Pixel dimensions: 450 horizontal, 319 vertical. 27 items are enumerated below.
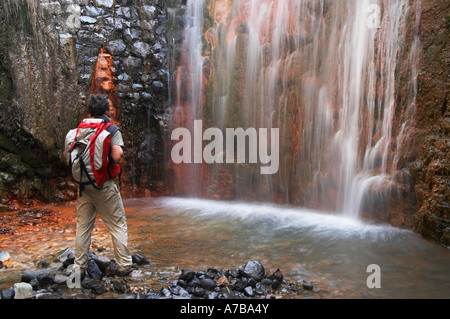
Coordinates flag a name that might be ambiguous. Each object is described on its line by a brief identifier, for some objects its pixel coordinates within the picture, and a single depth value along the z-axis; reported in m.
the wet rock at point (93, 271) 3.50
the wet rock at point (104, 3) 9.07
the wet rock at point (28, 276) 3.43
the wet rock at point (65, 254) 4.06
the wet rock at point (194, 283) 3.36
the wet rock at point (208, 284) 3.33
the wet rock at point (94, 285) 3.21
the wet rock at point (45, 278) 3.33
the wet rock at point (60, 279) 3.36
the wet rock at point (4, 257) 4.05
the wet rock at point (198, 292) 3.17
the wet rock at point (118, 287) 3.23
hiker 3.34
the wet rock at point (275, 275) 3.45
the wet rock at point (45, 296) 3.04
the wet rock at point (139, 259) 4.00
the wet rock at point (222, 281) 3.39
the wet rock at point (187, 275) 3.44
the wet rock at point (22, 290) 3.08
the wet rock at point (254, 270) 3.47
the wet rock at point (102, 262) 3.66
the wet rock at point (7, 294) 3.06
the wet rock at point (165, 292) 3.14
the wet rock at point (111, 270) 3.61
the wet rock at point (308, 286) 3.33
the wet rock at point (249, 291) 3.17
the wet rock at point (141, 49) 9.45
